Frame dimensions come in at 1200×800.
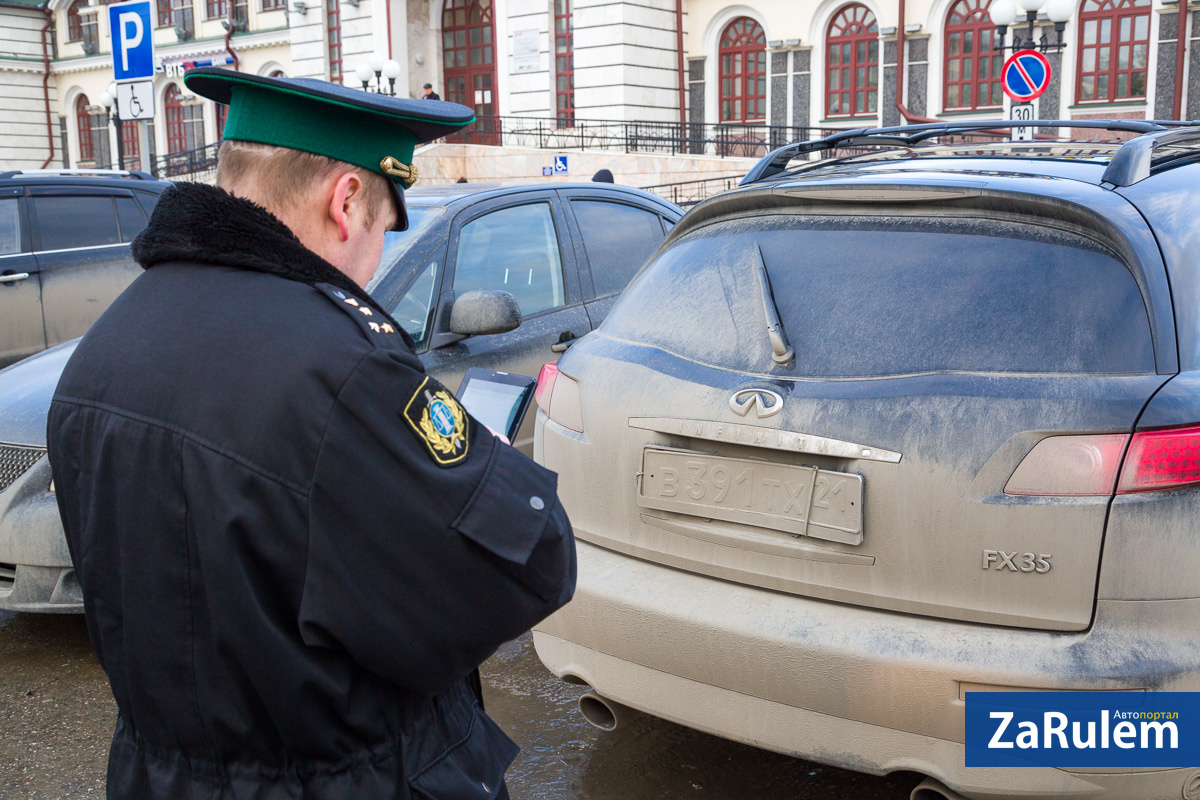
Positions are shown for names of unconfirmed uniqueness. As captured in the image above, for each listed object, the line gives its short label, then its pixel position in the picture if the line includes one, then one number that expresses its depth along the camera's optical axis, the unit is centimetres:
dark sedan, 404
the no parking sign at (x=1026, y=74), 1233
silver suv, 226
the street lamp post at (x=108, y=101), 3201
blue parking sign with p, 930
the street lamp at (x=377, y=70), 2911
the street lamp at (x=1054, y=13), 1589
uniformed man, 133
